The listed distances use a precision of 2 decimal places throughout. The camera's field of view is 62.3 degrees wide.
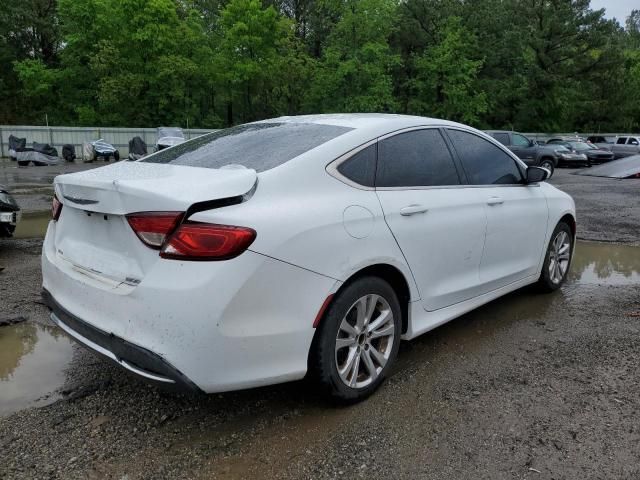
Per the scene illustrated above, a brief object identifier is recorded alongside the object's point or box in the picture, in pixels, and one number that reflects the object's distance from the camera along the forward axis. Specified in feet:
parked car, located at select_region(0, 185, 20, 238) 20.08
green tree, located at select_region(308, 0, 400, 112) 117.39
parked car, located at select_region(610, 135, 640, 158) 94.12
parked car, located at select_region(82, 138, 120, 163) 88.28
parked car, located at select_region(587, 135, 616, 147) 103.34
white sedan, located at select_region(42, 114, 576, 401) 7.59
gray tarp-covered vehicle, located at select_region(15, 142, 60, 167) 76.00
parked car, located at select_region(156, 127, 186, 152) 79.96
